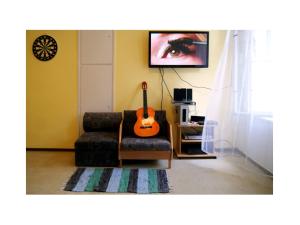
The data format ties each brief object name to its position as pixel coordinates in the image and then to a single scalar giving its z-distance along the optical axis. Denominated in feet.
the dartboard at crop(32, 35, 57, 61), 13.57
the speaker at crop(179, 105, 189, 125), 12.73
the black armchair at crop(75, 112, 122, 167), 11.32
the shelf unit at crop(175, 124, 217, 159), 12.63
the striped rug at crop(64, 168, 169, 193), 8.93
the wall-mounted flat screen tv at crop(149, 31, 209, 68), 13.12
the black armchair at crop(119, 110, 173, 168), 11.03
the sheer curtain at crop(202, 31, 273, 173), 9.61
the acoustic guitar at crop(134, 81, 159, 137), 12.14
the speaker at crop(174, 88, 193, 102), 13.10
